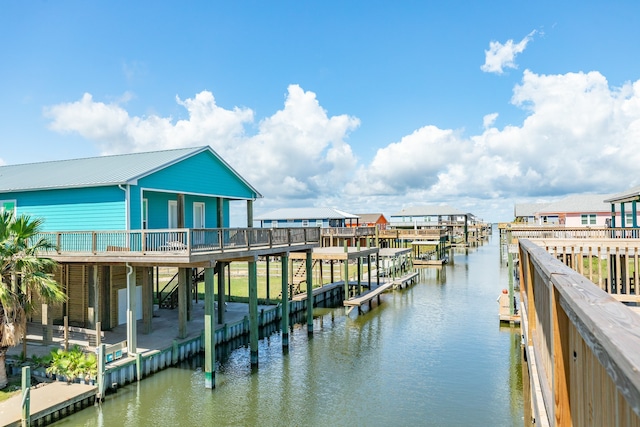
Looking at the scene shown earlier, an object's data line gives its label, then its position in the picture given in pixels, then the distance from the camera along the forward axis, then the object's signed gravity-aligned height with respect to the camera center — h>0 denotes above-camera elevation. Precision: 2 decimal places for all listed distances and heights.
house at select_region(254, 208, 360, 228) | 55.34 +0.82
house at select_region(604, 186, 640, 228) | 24.67 +1.22
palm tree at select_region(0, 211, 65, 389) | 13.51 -1.63
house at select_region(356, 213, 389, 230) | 84.62 +0.94
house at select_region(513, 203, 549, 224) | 90.88 +2.35
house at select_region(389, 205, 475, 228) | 86.69 +1.35
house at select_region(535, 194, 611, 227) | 53.41 +1.05
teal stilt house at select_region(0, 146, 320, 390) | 15.78 -0.13
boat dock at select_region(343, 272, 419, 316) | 27.90 -5.10
